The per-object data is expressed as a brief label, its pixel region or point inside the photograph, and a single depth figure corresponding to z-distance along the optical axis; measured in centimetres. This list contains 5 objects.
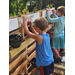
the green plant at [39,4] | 354
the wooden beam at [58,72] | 250
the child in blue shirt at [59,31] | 261
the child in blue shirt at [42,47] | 155
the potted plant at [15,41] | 140
